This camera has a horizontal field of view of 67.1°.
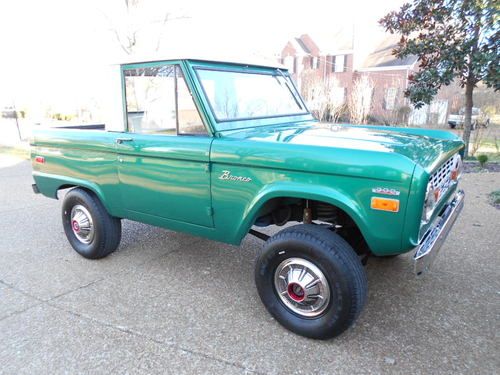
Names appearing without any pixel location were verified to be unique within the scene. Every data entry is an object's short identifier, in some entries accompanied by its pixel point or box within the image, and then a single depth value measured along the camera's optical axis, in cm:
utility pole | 1422
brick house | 2119
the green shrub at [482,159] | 746
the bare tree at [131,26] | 1501
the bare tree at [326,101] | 1599
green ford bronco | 231
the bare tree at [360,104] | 1521
